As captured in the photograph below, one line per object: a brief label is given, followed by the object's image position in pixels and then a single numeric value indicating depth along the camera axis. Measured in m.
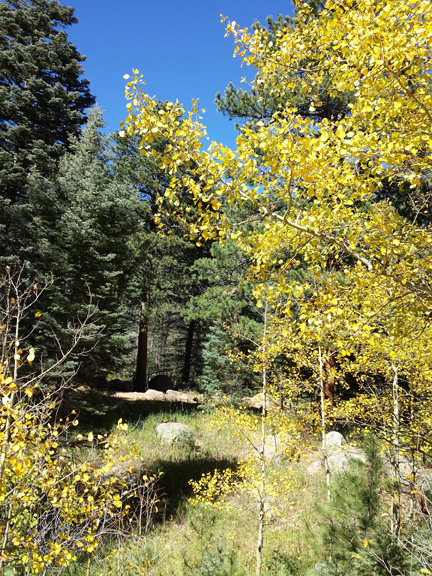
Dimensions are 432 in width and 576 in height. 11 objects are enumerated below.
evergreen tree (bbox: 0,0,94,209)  9.05
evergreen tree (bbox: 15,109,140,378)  6.67
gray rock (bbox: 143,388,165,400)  13.41
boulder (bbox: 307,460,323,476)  8.37
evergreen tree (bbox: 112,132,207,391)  13.81
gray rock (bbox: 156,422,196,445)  9.50
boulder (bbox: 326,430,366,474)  7.98
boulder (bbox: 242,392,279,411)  12.49
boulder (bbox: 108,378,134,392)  15.02
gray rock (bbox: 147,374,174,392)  16.31
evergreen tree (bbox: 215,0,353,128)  8.15
